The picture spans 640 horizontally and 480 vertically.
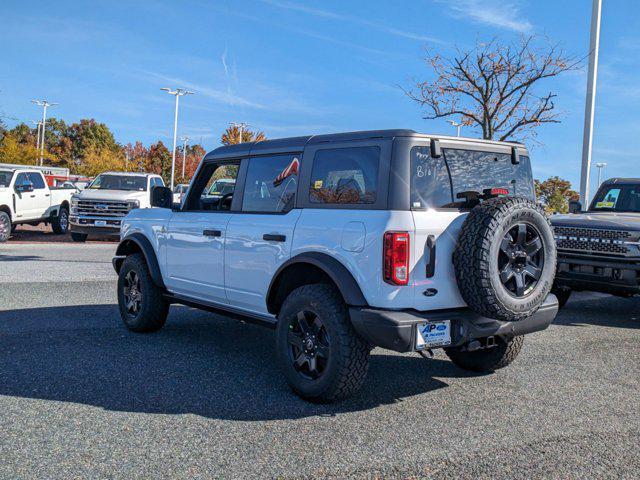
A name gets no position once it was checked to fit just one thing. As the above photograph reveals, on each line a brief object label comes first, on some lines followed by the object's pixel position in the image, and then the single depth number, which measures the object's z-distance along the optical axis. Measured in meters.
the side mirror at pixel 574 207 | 9.93
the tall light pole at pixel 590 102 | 15.91
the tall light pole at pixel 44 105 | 77.18
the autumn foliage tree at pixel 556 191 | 47.88
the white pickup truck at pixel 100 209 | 17.09
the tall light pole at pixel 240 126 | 58.92
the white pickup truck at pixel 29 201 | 17.39
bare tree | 17.08
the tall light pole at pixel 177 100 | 60.97
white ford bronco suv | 4.28
